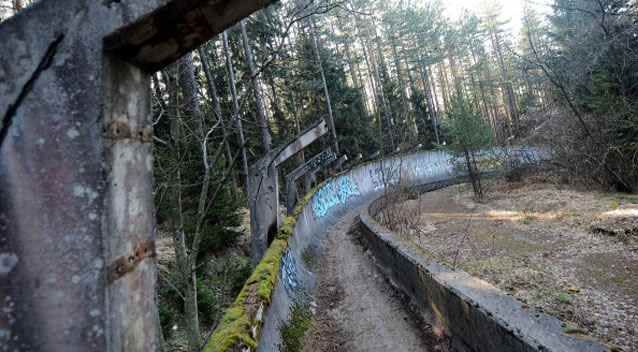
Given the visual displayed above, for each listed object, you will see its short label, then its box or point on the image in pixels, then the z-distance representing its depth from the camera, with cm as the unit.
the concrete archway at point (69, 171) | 130
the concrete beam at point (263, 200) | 579
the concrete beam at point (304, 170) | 977
